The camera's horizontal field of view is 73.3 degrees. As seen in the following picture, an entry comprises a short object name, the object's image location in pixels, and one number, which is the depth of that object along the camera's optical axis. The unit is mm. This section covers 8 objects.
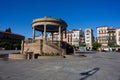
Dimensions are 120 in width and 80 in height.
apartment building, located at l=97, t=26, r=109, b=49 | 55239
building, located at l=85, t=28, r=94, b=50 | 61854
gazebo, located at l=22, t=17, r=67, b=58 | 14498
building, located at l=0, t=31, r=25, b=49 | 46238
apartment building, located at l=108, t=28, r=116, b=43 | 56394
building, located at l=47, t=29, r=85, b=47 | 65709
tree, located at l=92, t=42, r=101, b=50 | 50181
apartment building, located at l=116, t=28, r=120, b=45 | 54842
